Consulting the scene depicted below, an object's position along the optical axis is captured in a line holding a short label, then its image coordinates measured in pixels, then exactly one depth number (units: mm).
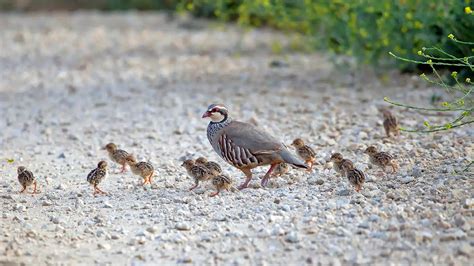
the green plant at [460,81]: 23516
